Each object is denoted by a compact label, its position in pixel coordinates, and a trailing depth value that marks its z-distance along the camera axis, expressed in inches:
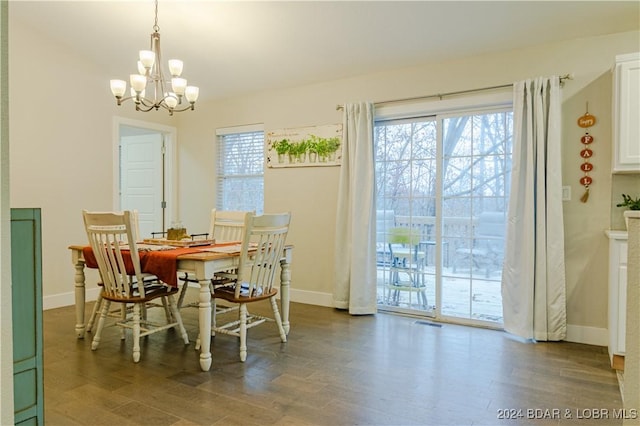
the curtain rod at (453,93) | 128.4
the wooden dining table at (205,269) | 103.0
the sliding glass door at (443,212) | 143.8
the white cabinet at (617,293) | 106.2
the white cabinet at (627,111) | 111.1
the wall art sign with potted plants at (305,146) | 172.9
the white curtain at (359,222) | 160.2
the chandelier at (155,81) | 115.0
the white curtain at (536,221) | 127.0
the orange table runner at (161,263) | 105.7
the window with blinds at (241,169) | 201.5
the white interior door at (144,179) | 220.1
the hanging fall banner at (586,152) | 126.7
